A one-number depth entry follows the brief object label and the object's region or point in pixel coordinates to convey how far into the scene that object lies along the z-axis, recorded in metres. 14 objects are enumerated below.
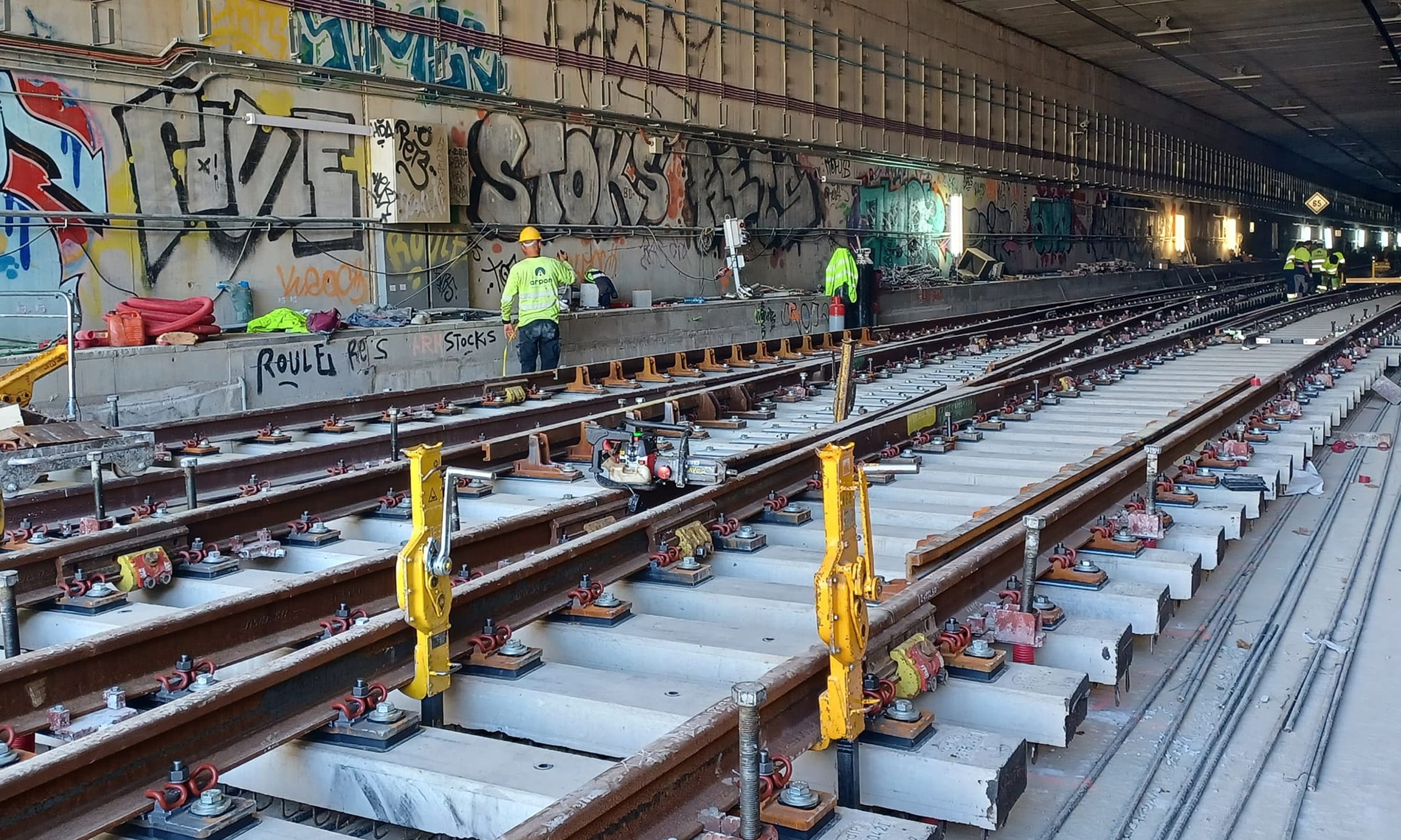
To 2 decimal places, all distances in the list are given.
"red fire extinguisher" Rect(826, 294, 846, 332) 22.58
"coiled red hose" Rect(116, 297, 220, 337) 12.50
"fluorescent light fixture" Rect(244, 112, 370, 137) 15.20
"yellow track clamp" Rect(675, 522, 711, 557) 5.68
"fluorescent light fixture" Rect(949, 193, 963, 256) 34.88
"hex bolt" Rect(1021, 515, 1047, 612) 4.79
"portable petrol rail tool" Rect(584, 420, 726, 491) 6.46
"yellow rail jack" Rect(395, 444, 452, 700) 3.91
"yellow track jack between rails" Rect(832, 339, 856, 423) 9.56
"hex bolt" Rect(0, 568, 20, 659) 4.46
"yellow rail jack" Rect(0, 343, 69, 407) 8.95
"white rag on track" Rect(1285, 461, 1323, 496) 8.69
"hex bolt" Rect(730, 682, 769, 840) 2.89
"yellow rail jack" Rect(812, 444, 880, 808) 3.55
